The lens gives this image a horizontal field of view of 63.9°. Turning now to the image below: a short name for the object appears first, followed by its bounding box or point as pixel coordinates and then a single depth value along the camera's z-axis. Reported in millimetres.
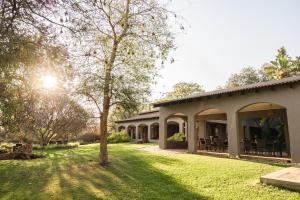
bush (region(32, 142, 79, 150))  24931
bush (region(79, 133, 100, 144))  38594
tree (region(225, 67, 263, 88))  44500
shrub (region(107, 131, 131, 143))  32844
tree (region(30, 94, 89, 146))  24147
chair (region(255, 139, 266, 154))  15248
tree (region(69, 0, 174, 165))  11633
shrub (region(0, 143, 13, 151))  21475
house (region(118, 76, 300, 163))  11367
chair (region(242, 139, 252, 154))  15980
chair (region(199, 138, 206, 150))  18141
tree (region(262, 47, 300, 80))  34688
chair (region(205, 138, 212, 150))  17808
